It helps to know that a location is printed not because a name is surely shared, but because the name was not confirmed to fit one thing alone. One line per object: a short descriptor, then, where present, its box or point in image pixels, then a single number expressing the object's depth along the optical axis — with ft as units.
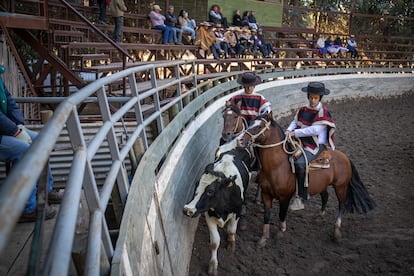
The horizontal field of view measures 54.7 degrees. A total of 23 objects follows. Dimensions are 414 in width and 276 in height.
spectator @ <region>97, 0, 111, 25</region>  40.27
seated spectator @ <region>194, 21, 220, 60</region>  51.90
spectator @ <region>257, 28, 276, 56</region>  64.43
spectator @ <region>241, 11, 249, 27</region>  63.98
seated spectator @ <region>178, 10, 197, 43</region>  50.78
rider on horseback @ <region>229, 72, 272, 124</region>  22.16
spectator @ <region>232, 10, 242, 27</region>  64.23
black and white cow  15.96
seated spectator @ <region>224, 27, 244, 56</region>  57.47
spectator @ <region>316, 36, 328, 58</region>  74.08
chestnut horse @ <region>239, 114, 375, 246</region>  18.42
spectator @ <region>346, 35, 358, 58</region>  75.87
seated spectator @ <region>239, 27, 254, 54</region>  60.49
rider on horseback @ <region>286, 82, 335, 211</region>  19.02
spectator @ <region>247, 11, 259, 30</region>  65.37
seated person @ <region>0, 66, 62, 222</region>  11.36
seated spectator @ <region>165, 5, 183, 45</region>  47.79
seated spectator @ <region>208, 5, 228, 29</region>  58.85
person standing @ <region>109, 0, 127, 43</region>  38.04
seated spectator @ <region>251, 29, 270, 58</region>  62.34
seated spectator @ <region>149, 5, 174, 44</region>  47.50
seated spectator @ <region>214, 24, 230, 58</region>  54.10
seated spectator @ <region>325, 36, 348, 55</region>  74.28
